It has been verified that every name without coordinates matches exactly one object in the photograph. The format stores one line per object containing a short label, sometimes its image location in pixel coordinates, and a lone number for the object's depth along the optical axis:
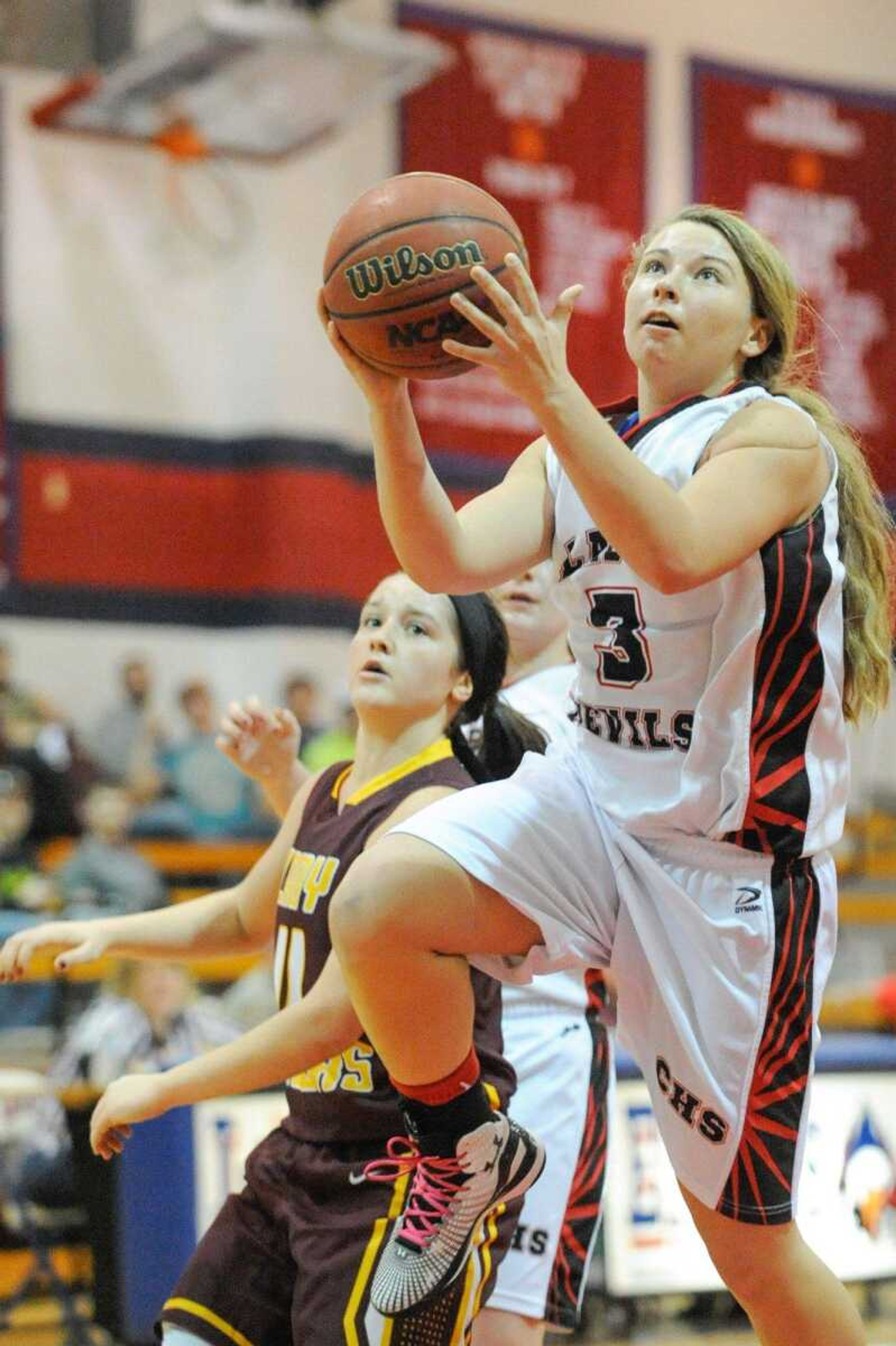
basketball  5.14
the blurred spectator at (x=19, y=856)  16.91
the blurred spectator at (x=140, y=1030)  12.63
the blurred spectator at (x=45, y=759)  20.97
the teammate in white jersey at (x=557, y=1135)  6.62
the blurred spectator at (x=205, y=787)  22.02
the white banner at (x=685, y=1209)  10.90
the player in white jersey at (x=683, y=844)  5.25
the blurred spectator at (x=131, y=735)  22.99
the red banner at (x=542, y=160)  25.00
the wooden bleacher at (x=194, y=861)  20.00
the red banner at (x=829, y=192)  27.29
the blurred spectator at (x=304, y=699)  23.72
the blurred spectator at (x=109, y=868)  16.85
